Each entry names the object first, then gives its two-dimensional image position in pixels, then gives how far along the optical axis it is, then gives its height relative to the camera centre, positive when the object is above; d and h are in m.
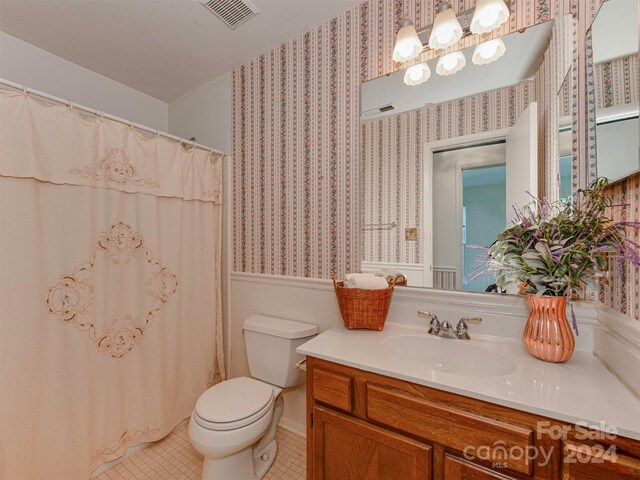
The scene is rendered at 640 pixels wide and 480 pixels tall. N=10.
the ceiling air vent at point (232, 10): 1.48 +1.22
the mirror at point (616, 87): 0.81 +0.47
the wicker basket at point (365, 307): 1.28 -0.30
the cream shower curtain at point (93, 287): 1.24 -0.25
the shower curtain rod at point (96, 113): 1.23 +0.65
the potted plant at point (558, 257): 0.90 -0.06
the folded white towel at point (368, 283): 1.31 -0.20
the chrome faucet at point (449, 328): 1.21 -0.38
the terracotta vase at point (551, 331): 0.95 -0.31
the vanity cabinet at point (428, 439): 0.70 -0.57
